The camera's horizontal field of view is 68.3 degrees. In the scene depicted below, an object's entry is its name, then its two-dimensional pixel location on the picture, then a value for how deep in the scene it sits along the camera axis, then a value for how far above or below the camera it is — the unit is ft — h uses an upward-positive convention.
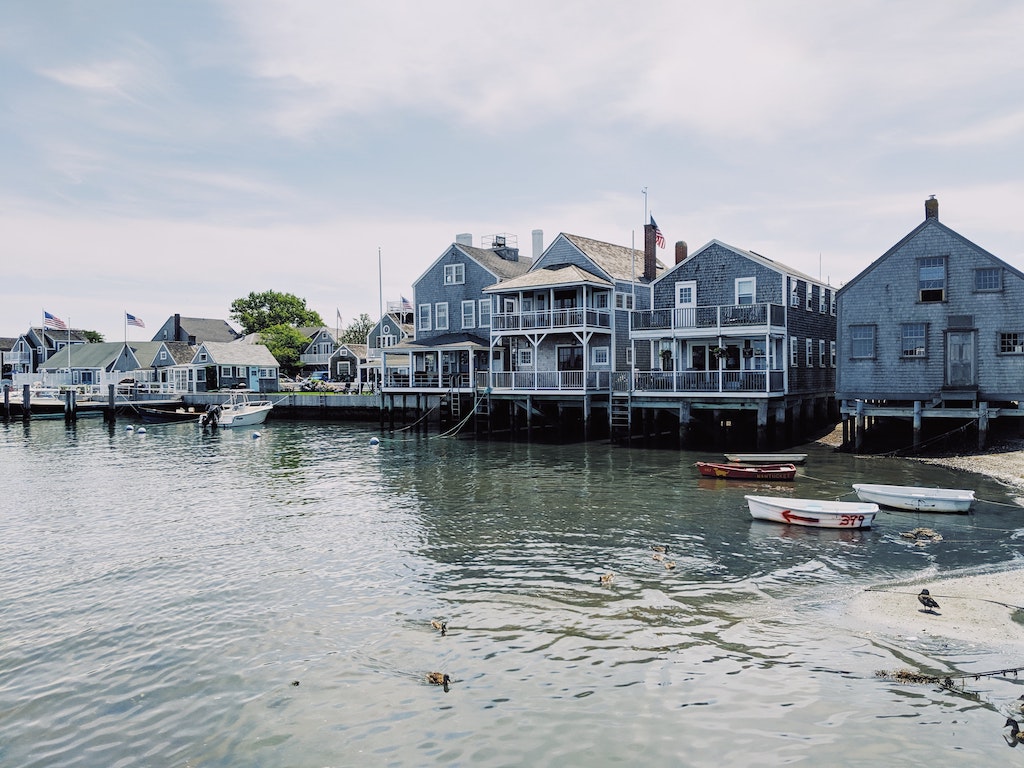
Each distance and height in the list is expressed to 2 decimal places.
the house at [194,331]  353.08 +21.55
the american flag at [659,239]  135.33 +23.68
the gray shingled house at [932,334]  108.37 +4.97
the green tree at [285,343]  327.06 +13.87
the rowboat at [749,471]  93.61 -12.88
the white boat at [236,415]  192.95 -10.23
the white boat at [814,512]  66.08 -12.87
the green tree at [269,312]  387.75 +32.78
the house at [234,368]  280.72 +2.77
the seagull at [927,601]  44.01 -13.70
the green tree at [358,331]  398.77 +23.35
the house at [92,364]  313.32 +5.37
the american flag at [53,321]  238.99 +17.91
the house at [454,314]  174.91 +14.39
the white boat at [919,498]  71.67 -12.71
